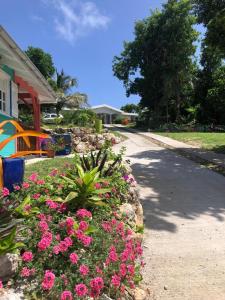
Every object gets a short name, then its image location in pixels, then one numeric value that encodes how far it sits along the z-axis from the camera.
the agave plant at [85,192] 2.68
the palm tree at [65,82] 26.38
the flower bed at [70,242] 1.77
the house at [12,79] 4.97
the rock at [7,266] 1.71
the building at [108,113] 38.87
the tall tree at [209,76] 9.57
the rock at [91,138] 11.21
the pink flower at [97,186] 2.95
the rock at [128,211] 3.10
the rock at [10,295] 1.60
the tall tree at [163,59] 24.06
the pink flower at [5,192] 2.30
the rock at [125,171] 4.27
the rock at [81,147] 10.29
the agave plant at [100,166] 3.79
